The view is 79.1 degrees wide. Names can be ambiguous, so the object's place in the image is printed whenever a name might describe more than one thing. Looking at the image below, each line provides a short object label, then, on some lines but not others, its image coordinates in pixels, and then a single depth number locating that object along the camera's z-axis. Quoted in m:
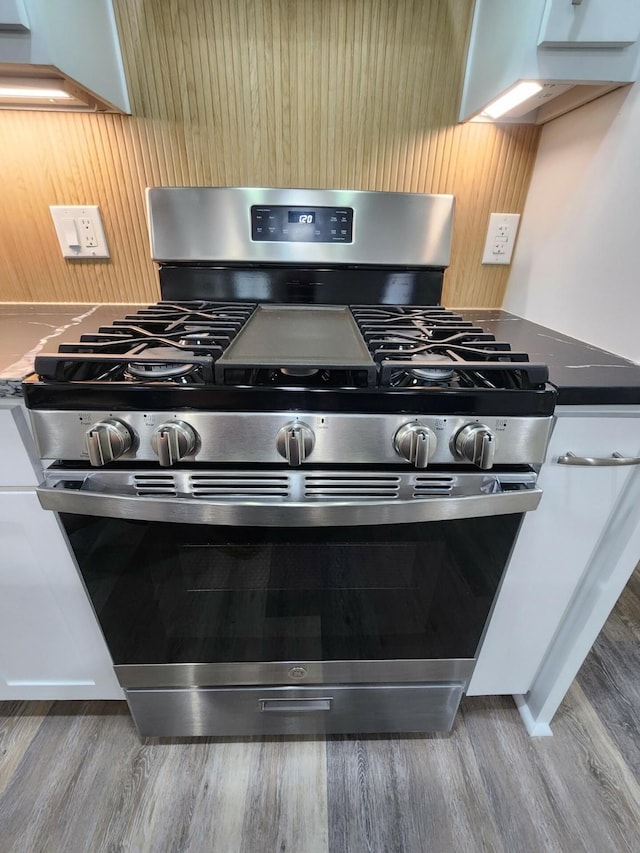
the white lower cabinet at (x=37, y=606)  0.65
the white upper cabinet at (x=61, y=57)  0.62
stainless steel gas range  0.56
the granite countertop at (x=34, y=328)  0.60
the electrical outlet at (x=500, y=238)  1.09
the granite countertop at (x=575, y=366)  0.59
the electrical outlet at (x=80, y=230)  1.02
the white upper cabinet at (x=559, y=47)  0.67
